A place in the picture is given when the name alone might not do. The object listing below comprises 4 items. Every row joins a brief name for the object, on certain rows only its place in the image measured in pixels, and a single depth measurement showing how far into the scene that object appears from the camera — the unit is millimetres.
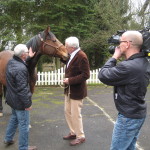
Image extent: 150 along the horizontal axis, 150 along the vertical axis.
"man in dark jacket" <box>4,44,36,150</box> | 3137
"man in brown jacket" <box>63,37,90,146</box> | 3771
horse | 4301
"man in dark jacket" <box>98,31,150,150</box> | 2209
